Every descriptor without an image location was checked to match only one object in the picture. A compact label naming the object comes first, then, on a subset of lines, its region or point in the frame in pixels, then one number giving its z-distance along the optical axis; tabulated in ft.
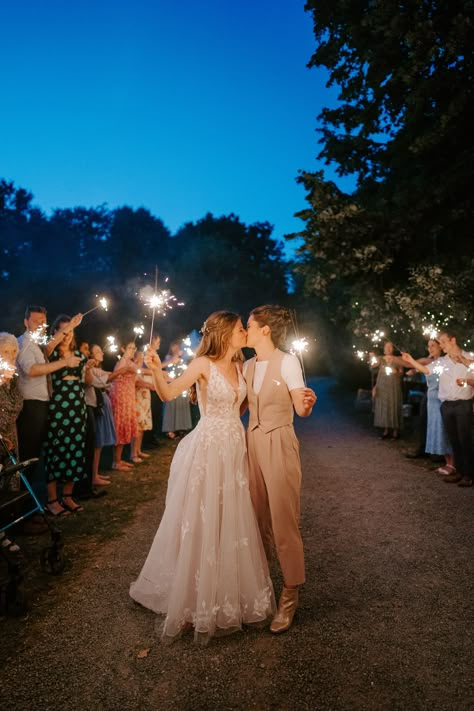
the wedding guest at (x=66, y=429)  20.07
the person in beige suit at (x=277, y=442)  11.28
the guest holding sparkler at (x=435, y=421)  27.48
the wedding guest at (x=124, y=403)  29.50
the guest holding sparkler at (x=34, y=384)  18.94
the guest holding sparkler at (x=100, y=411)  25.59
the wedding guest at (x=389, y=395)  38.88
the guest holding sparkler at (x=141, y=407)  31.76
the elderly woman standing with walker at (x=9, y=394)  16.35
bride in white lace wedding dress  10.77
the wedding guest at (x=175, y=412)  39.91
